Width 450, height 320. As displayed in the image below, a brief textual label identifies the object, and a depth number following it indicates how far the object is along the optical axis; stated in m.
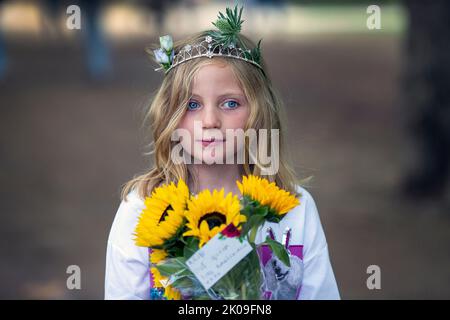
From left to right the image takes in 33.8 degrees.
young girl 2.36
